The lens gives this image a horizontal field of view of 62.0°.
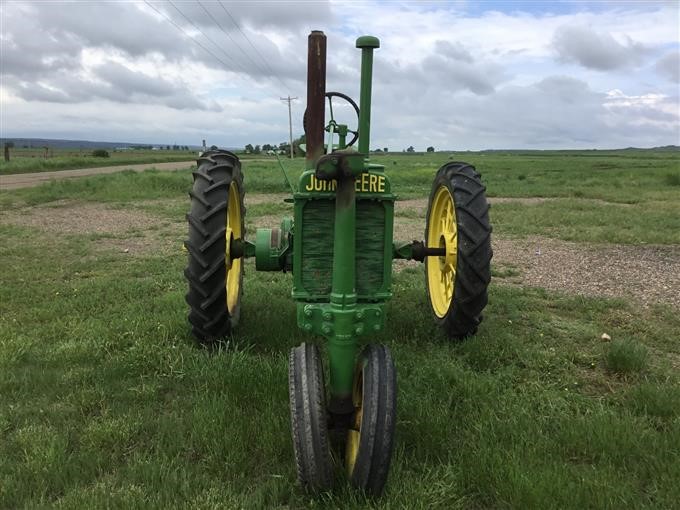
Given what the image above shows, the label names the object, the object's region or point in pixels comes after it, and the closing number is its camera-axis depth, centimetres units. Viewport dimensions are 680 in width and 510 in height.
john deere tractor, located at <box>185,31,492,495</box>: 248
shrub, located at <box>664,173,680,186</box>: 2150
